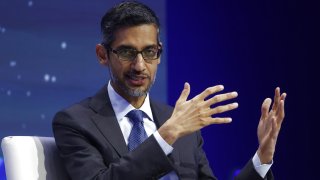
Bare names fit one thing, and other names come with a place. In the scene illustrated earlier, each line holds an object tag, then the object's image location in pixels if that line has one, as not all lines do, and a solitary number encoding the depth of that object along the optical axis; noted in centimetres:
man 455
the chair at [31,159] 455
